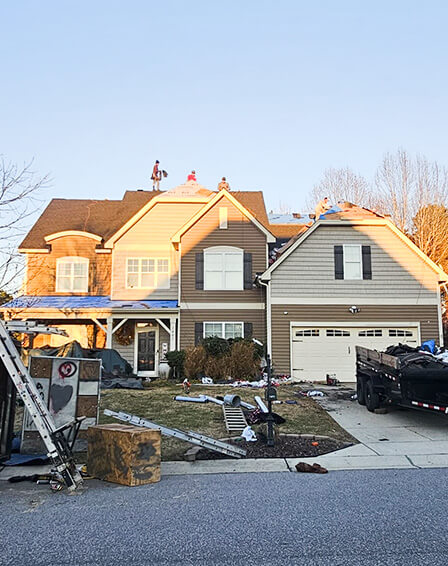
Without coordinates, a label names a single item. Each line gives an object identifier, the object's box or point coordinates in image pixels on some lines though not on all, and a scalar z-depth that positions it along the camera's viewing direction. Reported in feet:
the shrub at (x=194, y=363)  56.49
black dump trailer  29.94
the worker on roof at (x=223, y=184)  73.53
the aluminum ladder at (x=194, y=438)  23.05
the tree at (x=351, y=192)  107.76
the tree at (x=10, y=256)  41.11
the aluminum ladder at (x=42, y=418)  17.70
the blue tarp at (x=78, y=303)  62.44
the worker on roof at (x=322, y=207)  74.02
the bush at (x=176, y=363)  58.23
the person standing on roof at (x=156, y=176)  97.50
